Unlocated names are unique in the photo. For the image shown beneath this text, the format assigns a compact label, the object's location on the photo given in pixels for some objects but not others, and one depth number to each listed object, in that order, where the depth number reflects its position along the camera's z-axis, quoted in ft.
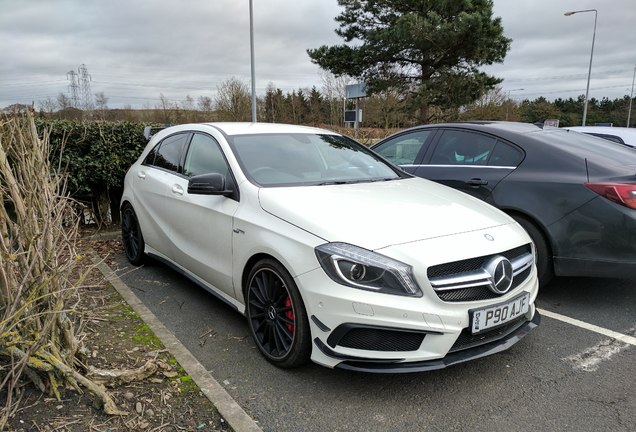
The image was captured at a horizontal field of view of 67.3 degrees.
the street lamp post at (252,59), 57.26
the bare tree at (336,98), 110.11
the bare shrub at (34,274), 7.42
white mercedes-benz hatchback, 8.29
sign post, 80.02
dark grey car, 12.05
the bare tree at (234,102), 102.94
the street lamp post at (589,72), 85.95
